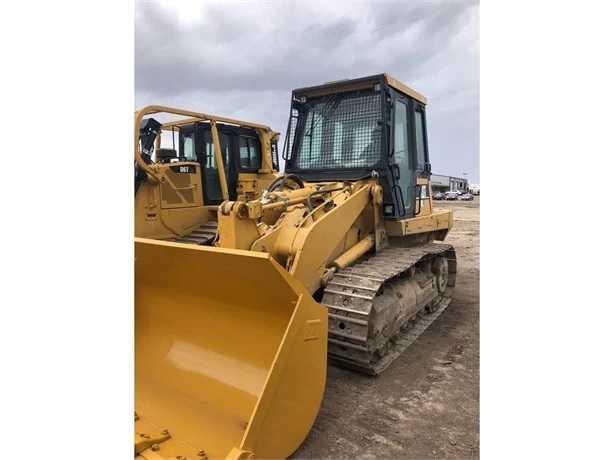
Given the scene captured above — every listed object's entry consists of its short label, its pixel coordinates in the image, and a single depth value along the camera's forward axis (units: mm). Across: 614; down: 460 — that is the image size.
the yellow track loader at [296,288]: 2957
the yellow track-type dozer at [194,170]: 6918
